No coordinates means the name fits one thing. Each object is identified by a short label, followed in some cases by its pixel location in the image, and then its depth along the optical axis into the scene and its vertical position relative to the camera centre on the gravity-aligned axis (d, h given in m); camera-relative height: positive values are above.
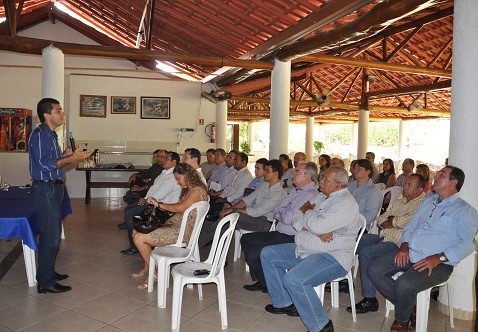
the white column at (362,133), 13.26 +0.36
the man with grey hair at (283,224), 3.76 -0.73
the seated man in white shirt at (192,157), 4.82 -0.18
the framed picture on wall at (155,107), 10.35 +0.76
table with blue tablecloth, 3.53 -0.72
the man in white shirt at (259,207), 4.45 -0.69
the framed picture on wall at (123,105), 10.16 +0.79
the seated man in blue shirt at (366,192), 4.17 -0.47
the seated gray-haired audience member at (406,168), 6.29 -0.32
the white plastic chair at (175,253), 3.45 -0.91
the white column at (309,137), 18.23 +0.27
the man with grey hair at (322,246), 2.91 -0.73
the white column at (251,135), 27.11 +0.43
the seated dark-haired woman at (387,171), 6.83 -0.41
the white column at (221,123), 10.94 +0.45
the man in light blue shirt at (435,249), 2.91 -0.69
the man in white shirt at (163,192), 4.43 -0.53
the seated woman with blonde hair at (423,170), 5.72 -0.31
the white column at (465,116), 3.36 +0.24
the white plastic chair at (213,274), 3.05 -0.95
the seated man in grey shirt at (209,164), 8.02 -0.43
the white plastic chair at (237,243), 4.69 -1.15
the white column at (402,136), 20.55 +0.45
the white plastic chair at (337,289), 3.29 -1.15
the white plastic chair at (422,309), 2.96 -1.11
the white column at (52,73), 6.59 +0.97
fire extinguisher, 10.78 +0.24
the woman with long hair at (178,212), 3.67 -0.61
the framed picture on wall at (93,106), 9.98 +0.74
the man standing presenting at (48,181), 3.58 -0.36
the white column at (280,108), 7.05 +0.57
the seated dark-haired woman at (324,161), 7.33 -0.29
